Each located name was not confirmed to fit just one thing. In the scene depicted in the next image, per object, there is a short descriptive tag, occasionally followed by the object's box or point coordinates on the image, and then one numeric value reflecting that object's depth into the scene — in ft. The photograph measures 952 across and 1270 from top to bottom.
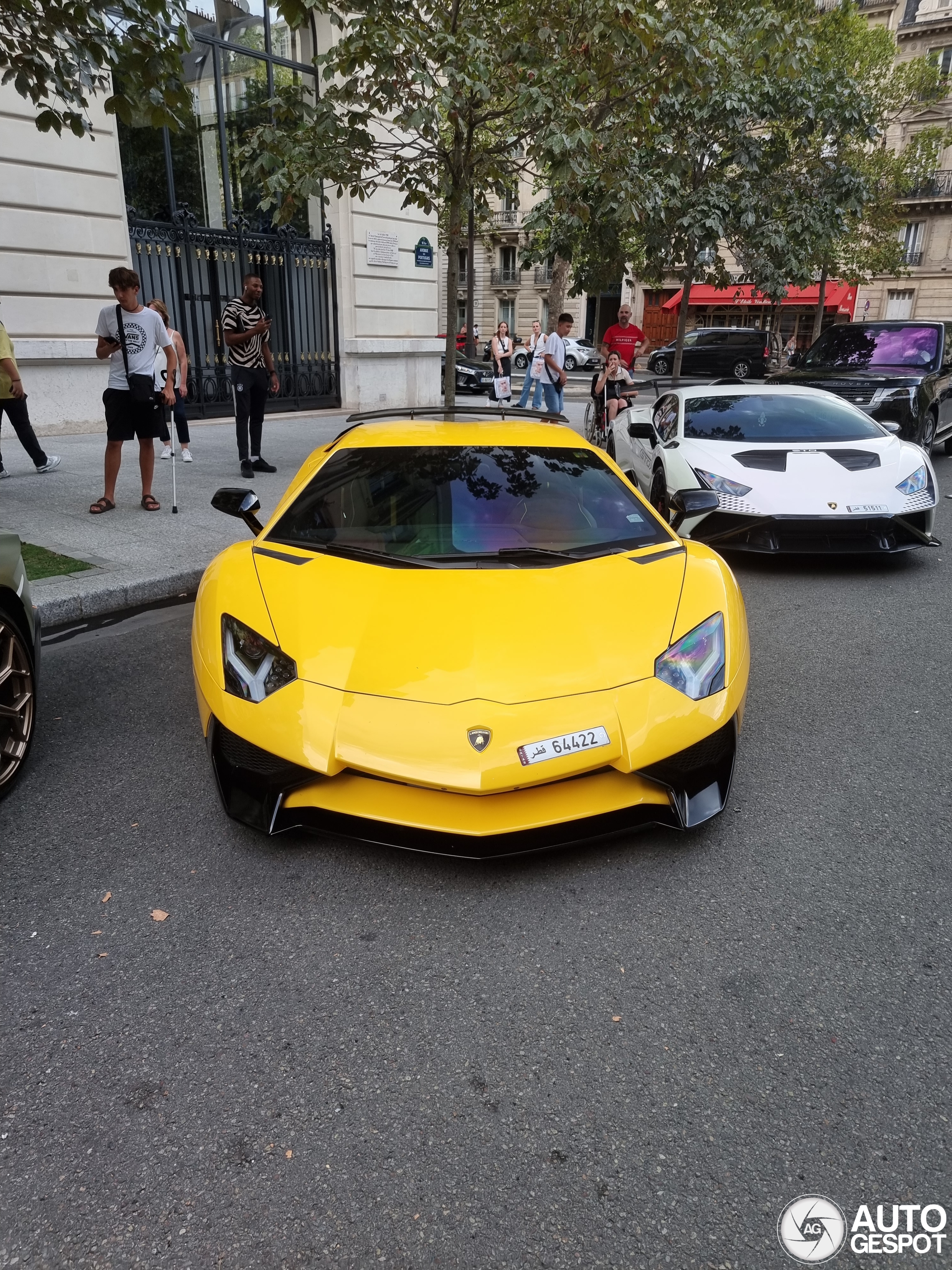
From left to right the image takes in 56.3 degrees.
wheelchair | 40.04
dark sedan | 88.74
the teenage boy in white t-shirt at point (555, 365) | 44.89
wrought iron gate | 44.75
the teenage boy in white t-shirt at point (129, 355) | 23.84
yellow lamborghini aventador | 8.59
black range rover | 36.68
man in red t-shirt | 40.50
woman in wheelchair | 38.88
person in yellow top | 26.30
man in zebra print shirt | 30.01
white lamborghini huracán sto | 20.77
